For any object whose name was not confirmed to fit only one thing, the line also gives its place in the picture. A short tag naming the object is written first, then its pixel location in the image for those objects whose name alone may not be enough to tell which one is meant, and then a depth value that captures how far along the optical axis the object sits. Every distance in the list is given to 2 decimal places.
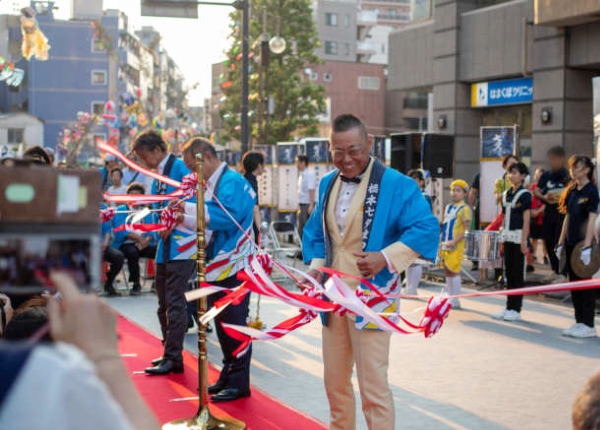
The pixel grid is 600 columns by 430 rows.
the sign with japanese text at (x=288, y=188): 18.44
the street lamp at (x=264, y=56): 18.91
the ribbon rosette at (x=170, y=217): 5.85
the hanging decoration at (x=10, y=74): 11.01
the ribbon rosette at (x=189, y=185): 5.57
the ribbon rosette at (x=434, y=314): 4.00
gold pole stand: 5.17
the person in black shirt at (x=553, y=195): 12.20
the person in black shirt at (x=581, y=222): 8.16
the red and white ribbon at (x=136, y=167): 3.94
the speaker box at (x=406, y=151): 13.81
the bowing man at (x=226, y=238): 5.76
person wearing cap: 10.05
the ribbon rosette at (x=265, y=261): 4.84
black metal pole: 16.17
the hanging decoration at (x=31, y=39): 10.80
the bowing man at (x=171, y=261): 6.31
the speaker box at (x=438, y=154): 13.48
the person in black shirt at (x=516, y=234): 9.08
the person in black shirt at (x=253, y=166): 9.62
